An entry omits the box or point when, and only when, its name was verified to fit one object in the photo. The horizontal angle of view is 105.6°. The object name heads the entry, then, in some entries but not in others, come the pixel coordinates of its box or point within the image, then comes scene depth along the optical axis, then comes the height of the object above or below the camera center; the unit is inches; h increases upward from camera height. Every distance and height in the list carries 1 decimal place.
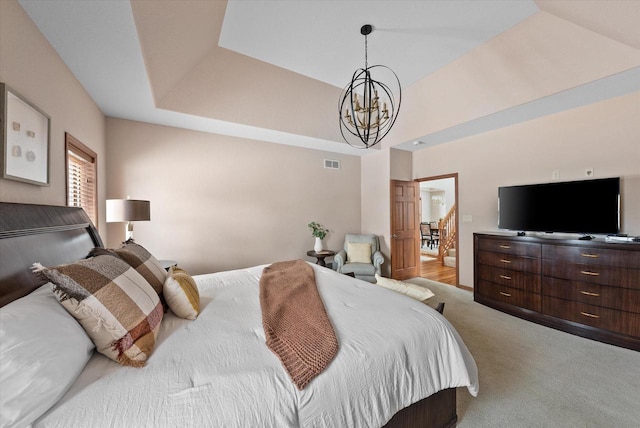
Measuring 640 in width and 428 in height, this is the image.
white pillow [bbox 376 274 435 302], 75.2 -24.4
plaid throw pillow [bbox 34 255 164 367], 38.4 -15.6
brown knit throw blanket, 40.5 -23.8
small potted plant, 168.9 -13.4
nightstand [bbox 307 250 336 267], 166.0 -28.0
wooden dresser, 93.3 -31.5
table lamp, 100.1 +1.5
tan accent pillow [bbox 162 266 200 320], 56.6 -19.9
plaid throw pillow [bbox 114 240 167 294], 58.2 -12.6
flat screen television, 104.7 +3.2
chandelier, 96.1 +72.7
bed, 31.9 -24.6
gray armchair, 165.0 -34.5
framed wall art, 49.6 +17.5
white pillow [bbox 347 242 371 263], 175.8 -28.4
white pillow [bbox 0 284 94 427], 26.5 -17.8
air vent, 188.5 +39.6
